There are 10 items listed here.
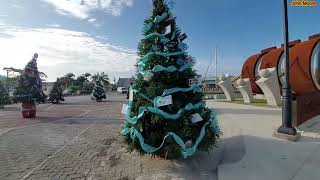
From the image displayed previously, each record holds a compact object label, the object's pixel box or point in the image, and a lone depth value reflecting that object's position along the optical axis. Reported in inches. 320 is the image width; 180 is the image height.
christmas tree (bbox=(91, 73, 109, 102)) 626.3
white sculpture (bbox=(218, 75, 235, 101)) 476.5
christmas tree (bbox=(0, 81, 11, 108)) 473.4
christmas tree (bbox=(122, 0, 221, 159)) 101.4
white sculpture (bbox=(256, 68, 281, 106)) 317.7
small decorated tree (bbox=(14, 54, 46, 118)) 292.6
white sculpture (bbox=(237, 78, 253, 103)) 396.8
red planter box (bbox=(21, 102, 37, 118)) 289.7
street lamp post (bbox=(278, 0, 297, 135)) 143.0
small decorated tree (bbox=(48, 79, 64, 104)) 560.0
